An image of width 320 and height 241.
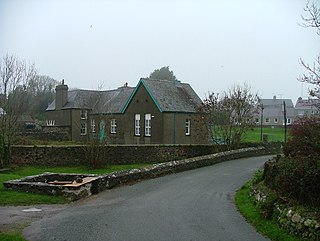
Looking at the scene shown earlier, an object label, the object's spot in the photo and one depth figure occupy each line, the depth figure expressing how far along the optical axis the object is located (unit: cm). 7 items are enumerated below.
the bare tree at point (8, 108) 2597
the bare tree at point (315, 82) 1243
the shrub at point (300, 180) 1041
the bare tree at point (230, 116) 3459
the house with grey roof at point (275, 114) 9925
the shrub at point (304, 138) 1250
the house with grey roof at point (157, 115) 4159
